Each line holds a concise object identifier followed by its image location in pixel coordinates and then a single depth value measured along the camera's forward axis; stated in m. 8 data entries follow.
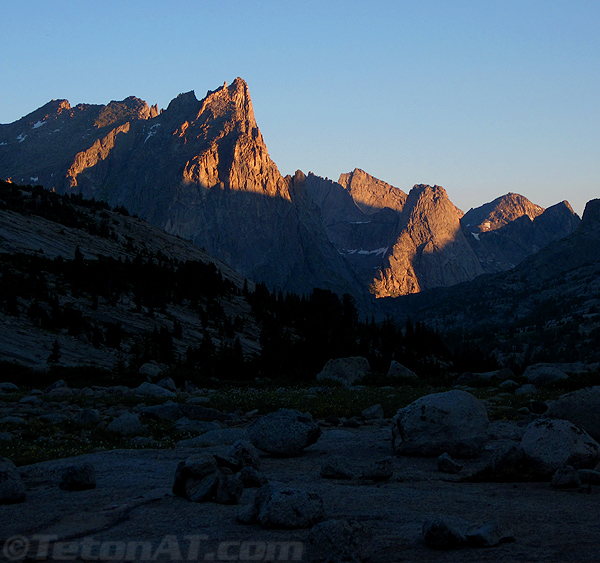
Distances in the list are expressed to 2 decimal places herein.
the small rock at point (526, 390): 29.27
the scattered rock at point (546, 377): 34.88
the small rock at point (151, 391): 29.59
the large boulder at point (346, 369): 46.88
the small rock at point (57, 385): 31.96
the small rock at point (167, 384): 35.56
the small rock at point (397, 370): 49.00
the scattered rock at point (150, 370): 41.00
